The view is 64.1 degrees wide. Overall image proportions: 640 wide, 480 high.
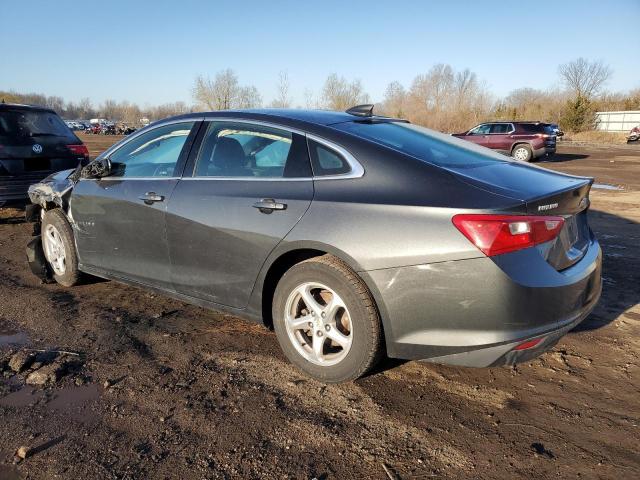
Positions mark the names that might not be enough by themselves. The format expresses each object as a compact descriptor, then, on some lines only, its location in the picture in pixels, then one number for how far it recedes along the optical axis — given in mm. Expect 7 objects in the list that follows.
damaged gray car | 2543
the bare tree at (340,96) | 53875
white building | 48906
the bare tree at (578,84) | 74062
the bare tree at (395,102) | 62188
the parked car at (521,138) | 20656
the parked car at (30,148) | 7137
